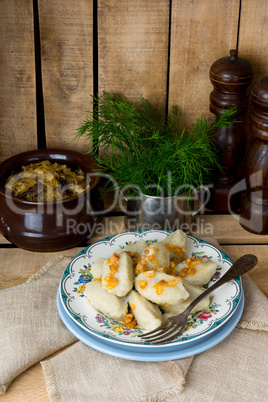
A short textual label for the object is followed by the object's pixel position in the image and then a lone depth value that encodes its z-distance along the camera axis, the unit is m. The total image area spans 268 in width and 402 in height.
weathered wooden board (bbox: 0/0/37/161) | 1.12
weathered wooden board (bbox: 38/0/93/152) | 1.12
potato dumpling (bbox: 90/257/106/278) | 0.91
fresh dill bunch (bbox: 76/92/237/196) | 1.08
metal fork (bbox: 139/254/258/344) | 0.79
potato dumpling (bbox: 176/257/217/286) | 0.90
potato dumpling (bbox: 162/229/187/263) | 0.97
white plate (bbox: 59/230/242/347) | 0.80
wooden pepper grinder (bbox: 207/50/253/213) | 1.09
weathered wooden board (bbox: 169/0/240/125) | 1.13
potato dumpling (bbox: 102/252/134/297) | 0.85
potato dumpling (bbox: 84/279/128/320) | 0.83
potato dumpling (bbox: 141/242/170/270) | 0.89
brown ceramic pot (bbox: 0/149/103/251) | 1.02
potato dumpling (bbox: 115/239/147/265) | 0.94
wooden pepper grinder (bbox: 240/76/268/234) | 1.02
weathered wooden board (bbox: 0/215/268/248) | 1.17
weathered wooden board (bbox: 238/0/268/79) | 1.13
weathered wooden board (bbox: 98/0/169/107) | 1.12
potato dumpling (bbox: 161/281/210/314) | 0.85
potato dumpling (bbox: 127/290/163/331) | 0.81
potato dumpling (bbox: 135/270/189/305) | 0.82
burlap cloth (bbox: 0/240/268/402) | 0.75
